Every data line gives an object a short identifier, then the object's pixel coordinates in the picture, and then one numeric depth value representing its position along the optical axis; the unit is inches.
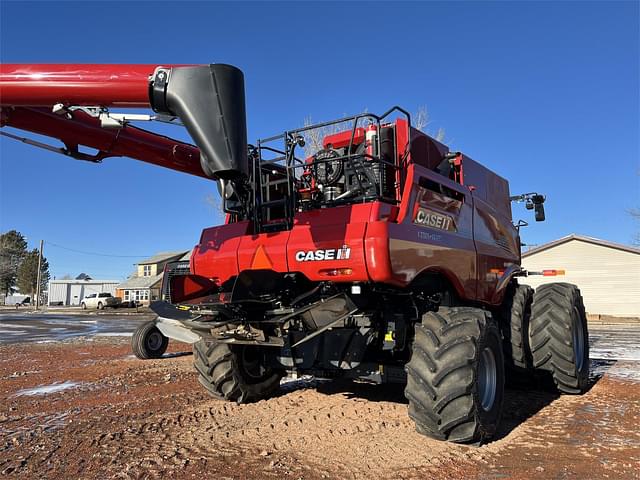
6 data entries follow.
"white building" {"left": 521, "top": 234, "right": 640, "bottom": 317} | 1123.3
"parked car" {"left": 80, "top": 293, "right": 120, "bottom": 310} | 1895.9
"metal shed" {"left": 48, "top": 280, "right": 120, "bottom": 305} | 3213.6
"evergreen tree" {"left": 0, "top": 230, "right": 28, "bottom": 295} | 3203.7
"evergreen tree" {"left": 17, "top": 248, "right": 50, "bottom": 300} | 3280.0
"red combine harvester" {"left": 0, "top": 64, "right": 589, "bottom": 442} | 176.7
